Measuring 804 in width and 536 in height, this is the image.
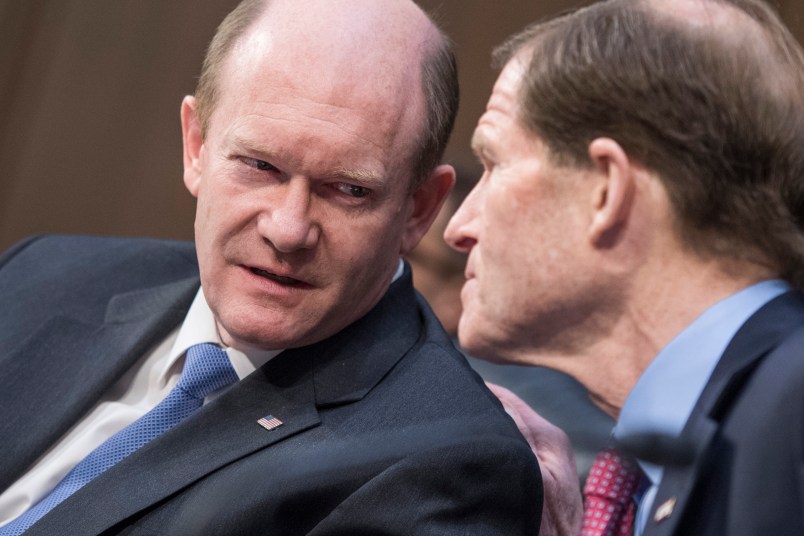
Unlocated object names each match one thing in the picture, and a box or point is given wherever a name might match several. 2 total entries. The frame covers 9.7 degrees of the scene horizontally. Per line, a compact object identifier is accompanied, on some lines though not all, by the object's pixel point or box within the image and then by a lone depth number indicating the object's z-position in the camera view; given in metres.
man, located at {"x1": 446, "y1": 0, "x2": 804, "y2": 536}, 2.70
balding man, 2.87
